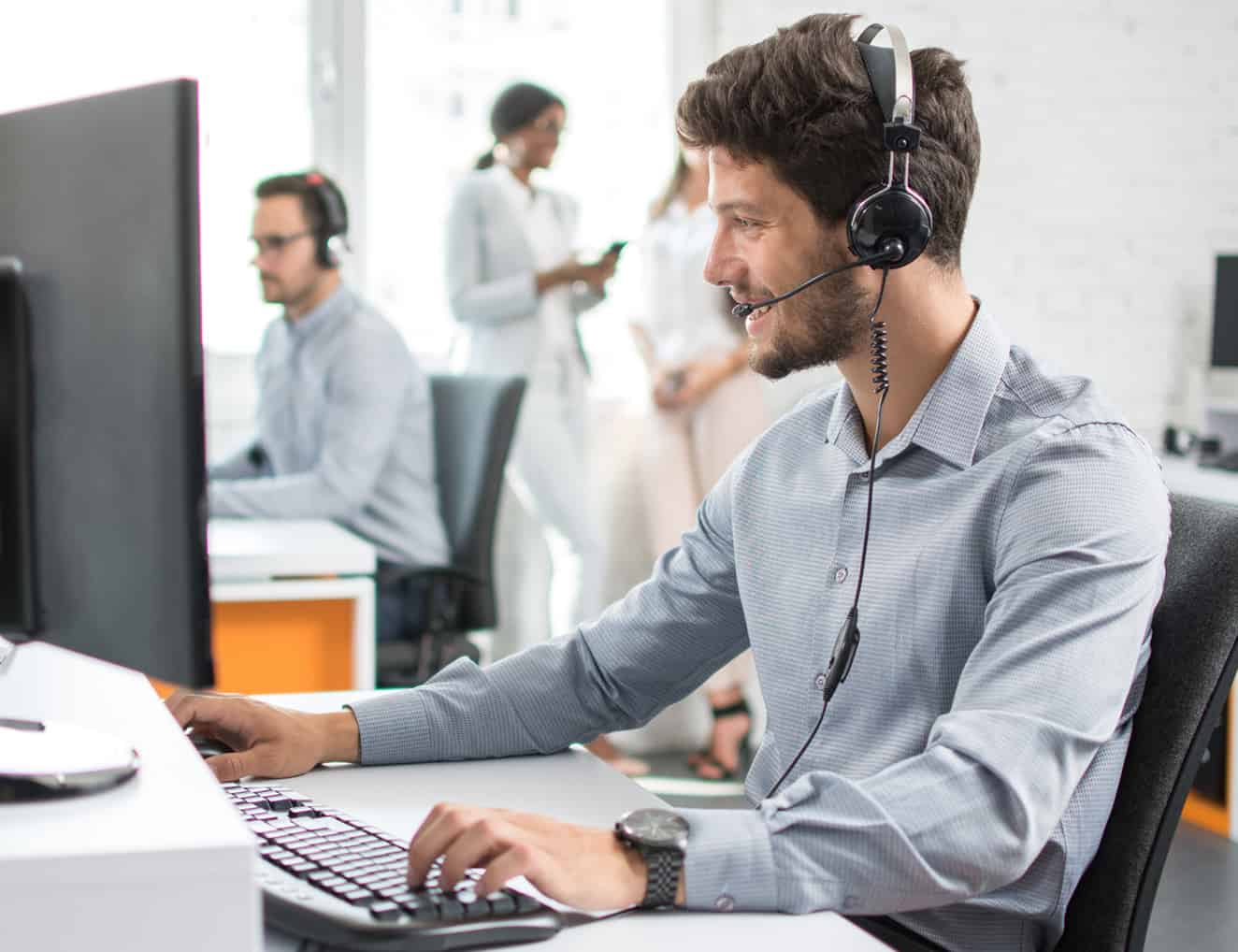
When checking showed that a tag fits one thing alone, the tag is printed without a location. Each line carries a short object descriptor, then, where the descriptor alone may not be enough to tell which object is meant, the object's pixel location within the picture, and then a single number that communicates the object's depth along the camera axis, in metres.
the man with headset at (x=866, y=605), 0.91
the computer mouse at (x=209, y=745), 1.15
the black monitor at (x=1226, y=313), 4.06
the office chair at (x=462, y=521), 2.69
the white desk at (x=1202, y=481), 3.42
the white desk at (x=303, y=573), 2.18
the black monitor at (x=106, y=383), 0.75
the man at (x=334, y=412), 2.75
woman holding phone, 3.54
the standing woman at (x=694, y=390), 3.59
